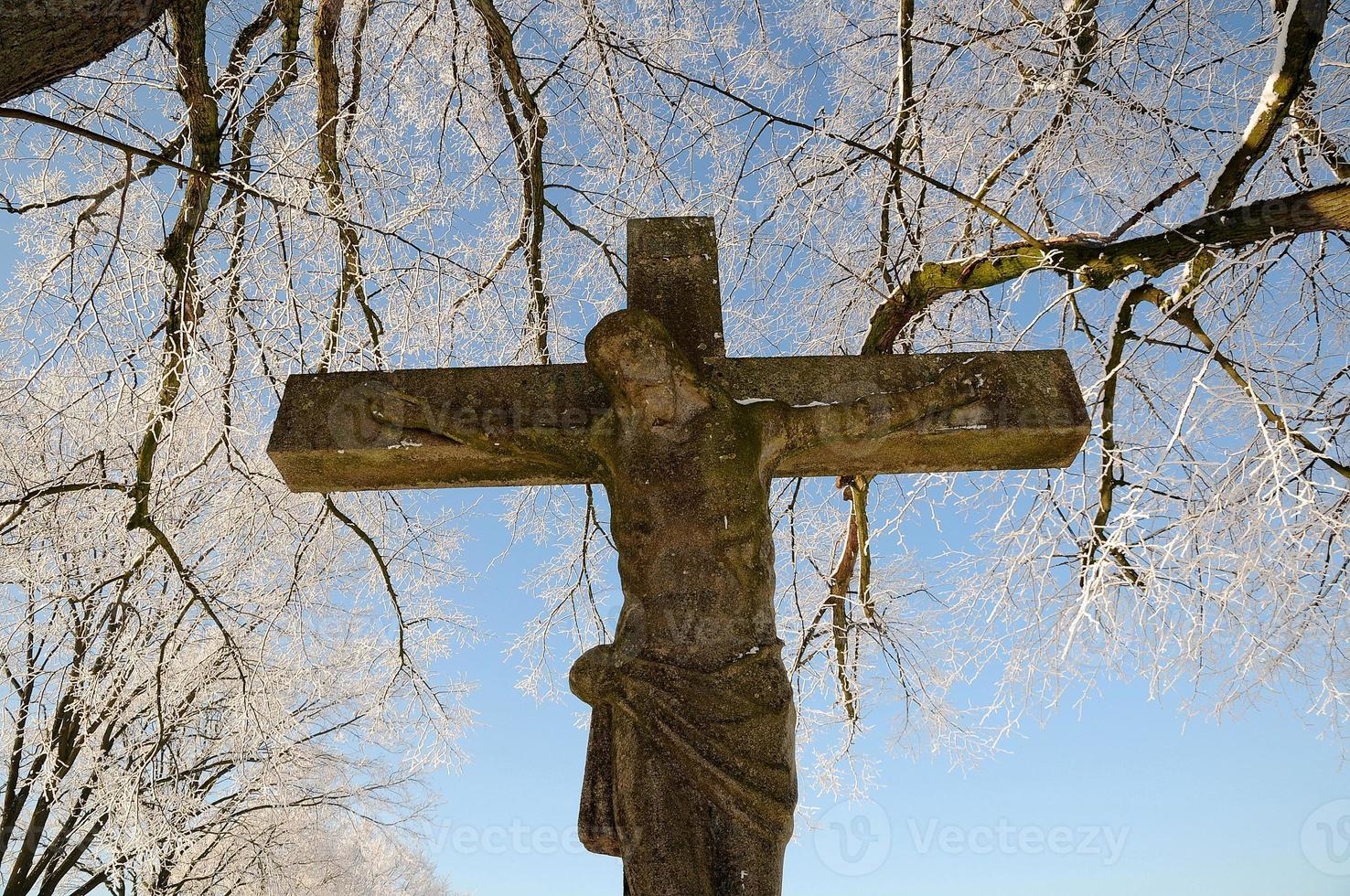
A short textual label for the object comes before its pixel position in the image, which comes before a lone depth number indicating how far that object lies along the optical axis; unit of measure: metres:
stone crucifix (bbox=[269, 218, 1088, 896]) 2.42
